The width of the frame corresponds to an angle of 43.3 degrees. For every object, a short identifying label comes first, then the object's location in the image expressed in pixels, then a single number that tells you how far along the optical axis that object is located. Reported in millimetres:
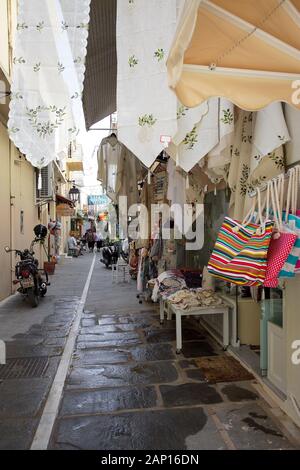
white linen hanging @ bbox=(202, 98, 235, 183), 3359
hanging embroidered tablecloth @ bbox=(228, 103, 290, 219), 3279
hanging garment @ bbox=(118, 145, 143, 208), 6480
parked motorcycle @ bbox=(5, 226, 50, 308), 8859
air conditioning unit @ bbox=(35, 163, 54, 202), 13544
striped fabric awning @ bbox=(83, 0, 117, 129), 3953
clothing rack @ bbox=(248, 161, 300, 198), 3035
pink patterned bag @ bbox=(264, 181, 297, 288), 2656
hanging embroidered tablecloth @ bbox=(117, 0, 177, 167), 2701
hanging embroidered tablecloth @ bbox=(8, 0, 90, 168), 2652
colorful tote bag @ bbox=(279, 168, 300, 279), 2738
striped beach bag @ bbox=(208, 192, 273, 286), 2705
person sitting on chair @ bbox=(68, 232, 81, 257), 26531
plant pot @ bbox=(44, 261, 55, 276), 15445
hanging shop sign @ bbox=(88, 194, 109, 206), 39938
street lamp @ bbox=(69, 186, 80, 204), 26703
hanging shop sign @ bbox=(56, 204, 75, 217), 23141
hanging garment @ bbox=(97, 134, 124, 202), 6207
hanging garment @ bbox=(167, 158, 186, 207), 5852
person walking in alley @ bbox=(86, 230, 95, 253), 33812
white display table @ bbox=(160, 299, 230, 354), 5254
